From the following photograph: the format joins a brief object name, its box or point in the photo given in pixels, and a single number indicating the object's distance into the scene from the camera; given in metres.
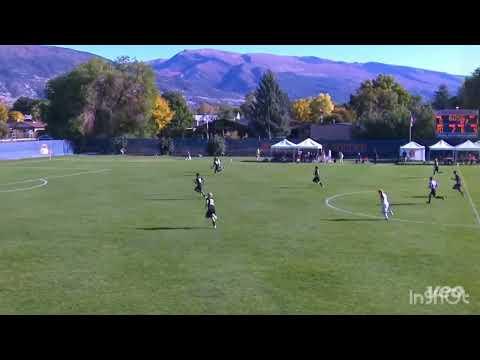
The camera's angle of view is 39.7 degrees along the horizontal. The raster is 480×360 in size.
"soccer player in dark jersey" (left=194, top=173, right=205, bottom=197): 34.56
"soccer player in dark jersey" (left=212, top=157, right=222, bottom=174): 51.47
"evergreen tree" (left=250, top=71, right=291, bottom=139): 109.19
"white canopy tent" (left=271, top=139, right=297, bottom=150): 68.45
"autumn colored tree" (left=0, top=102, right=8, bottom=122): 146.50
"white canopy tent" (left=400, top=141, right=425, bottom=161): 67.93
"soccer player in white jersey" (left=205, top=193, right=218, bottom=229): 23.38
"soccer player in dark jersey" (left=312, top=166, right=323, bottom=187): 39.75
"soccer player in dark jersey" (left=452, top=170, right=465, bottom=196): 33.70
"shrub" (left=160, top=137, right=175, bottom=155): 88.31
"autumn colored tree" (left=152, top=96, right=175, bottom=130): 111.31
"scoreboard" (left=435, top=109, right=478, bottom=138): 65.25
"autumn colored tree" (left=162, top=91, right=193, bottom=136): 117.31
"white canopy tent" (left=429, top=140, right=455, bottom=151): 64.44
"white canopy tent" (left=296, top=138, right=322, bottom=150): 67.62
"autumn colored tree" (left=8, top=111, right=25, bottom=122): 168.77
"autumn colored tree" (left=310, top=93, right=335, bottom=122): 140.75
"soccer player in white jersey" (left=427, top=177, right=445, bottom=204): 31.68
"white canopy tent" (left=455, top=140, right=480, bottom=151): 63.19
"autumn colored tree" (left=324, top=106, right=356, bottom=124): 126.62
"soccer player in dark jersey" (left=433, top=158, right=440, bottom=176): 47.14
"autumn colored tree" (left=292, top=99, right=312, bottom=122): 142.12
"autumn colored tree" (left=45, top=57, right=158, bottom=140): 94.50
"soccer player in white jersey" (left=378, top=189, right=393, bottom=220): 24.92
